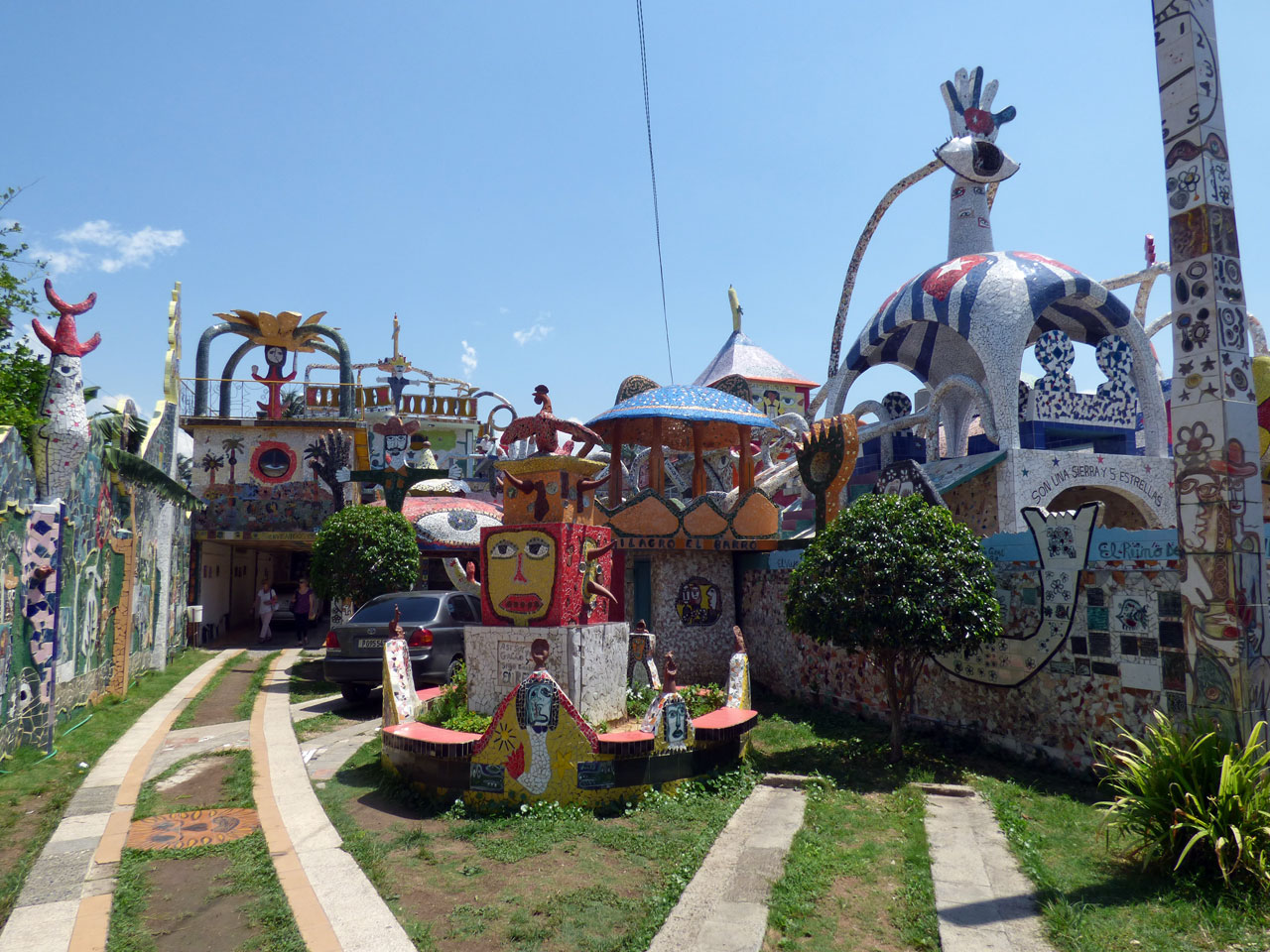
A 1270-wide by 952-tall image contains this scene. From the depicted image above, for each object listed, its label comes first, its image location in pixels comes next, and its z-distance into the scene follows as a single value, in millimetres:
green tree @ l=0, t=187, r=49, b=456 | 11264
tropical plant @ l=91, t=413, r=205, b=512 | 11359
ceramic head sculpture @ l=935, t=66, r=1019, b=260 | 16828
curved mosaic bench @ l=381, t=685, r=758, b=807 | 6664
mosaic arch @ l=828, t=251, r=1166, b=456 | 14172
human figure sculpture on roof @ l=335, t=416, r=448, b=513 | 15750
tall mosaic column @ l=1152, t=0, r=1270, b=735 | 5617
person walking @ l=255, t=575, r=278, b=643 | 20828
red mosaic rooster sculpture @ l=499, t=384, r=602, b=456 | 8469
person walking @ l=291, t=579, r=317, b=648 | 20656
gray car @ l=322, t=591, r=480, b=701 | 10938
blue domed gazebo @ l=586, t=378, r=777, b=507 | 13672
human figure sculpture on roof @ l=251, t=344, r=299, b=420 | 22875
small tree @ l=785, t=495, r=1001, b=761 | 7879
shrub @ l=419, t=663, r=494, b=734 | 7770
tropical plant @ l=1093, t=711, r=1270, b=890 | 4891
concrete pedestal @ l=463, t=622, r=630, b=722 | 7754
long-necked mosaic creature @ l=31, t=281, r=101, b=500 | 8906
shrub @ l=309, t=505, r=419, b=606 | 14055
